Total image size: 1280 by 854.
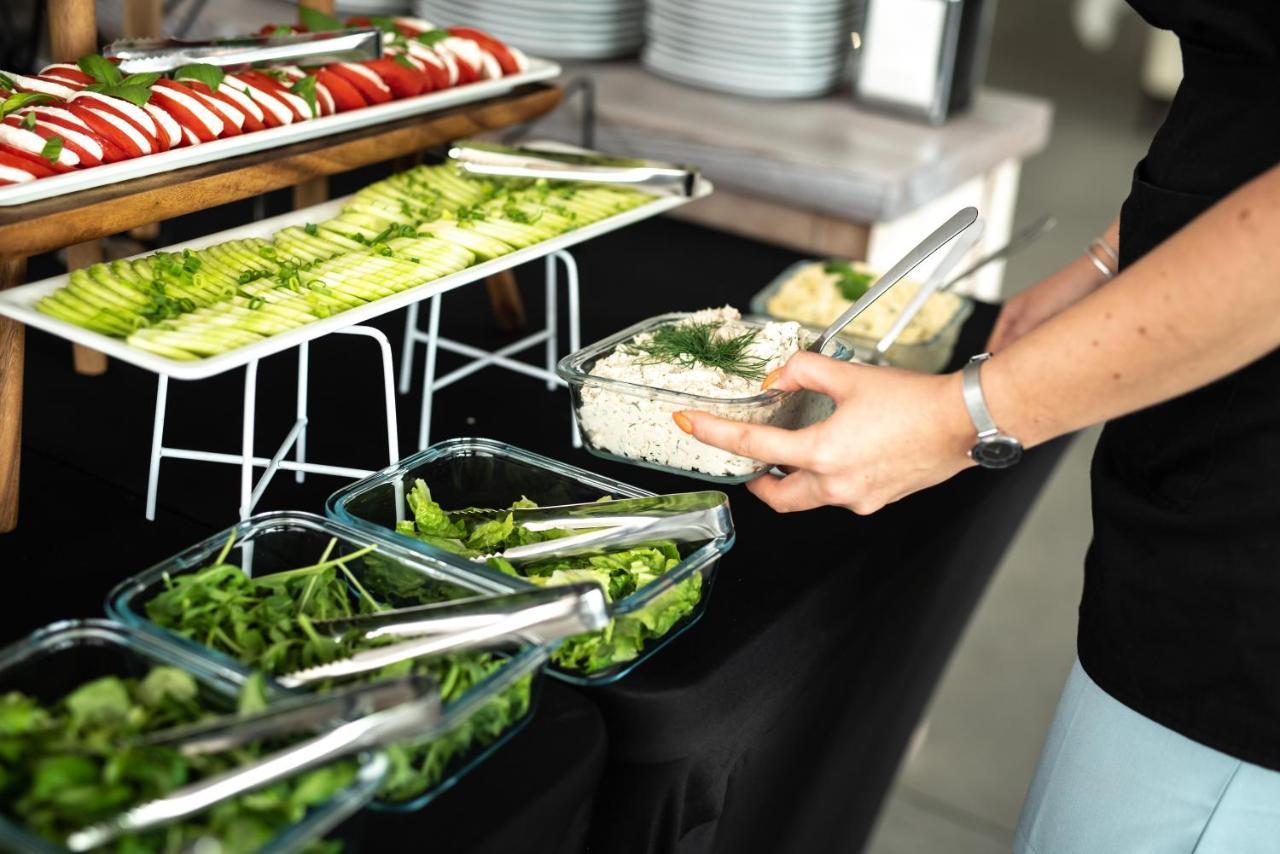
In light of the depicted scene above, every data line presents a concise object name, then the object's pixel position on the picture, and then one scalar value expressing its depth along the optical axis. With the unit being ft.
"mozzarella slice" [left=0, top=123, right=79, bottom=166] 3.55
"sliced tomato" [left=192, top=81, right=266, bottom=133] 4.08
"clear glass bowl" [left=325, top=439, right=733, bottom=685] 3.14
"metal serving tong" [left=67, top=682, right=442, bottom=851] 2.03
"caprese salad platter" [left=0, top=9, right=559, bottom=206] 3.58
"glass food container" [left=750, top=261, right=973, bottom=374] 4.61
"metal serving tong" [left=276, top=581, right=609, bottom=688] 2.58
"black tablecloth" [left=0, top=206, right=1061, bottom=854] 2.97
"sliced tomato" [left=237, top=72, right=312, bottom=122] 4.25
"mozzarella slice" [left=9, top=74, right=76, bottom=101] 3.91
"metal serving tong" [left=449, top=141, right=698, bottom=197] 4.58
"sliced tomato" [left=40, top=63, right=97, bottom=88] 4.03
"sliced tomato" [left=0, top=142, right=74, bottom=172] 3.53
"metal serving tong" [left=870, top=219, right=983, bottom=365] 4.26
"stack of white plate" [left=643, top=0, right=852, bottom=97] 7.36
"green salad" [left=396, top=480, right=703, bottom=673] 2.99
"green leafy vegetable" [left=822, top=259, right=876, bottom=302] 5.18
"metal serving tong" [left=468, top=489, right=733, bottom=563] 3.13
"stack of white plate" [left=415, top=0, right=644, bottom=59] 7.61
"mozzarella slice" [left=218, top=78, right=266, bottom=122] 4.09
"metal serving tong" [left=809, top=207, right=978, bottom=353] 3.63
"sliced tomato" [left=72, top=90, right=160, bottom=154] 3.77
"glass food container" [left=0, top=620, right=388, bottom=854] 2.50
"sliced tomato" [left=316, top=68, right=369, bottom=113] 4.47
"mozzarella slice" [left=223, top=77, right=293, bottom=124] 4.17
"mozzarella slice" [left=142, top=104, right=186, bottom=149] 3.85
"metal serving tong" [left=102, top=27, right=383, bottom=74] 4.18
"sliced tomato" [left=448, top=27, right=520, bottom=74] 5.14
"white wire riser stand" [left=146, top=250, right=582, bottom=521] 3.51
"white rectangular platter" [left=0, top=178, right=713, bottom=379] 3.03
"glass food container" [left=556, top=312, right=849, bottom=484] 3.46
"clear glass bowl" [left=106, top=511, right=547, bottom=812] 2.51
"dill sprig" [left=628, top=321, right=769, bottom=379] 3.66
